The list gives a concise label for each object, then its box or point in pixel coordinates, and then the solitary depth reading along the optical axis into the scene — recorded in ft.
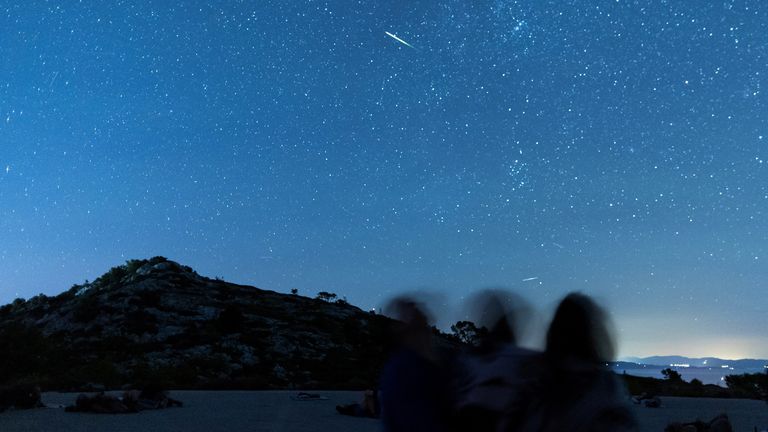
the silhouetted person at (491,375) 9.83
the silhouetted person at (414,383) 11.04
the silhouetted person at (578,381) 8.86
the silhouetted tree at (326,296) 249.43
